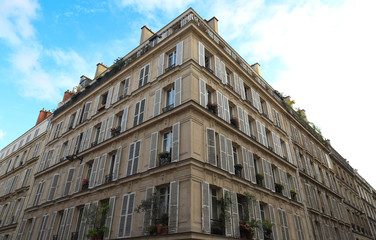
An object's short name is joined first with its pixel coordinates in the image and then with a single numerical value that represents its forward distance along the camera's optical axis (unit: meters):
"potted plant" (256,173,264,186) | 14.27
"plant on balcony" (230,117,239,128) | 14.41
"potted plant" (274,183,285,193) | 15.66
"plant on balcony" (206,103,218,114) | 13.06
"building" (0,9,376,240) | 10.78
